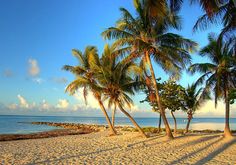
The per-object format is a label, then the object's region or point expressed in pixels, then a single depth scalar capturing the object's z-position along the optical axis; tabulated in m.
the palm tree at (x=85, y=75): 12.82
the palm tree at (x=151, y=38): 10.38
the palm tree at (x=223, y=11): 6.49
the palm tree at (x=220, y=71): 11.25
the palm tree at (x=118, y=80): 11.52
